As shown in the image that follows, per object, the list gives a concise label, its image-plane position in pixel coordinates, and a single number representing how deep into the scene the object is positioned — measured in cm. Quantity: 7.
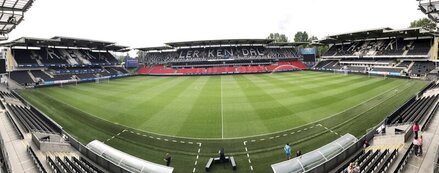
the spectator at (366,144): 1331
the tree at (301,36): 12631
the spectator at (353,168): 944
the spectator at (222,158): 1332
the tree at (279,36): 13468
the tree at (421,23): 7031
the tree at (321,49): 10284
